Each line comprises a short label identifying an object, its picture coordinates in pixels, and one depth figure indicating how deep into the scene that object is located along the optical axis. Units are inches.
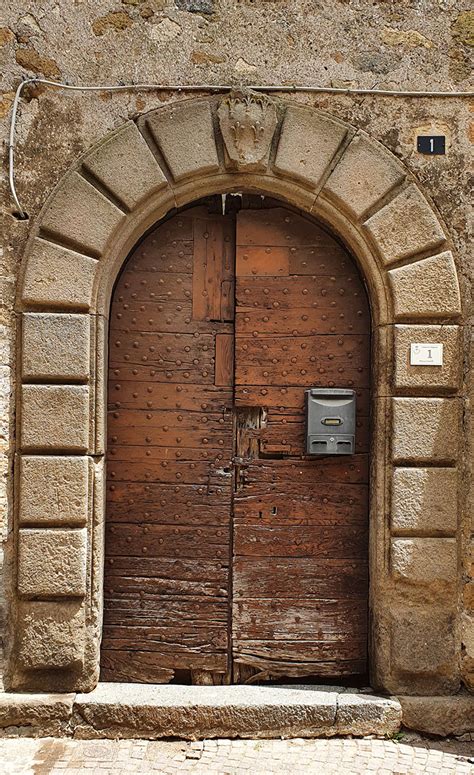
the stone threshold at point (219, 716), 139.2
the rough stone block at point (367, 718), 140.7
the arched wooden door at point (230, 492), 152.0
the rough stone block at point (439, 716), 142.4
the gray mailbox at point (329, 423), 149.3
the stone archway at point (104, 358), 141.8
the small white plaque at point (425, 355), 144.6
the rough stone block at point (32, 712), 138.6
